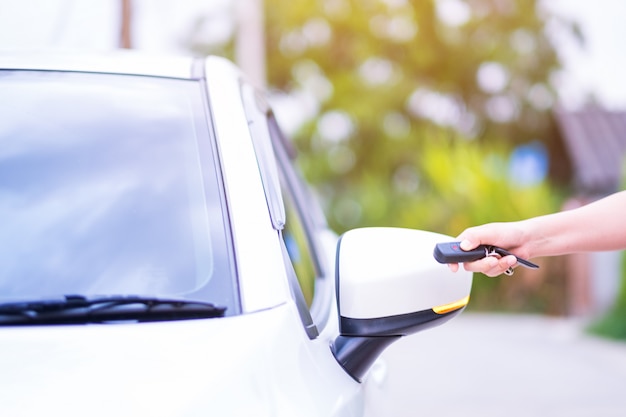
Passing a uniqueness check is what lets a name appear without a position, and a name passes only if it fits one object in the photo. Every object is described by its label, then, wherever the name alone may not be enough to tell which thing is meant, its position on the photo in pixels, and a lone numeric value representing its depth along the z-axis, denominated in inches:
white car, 51.5
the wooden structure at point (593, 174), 560.4
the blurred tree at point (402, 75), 1045.2
